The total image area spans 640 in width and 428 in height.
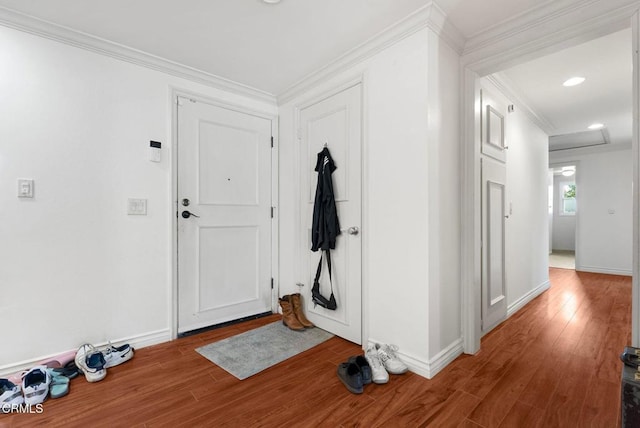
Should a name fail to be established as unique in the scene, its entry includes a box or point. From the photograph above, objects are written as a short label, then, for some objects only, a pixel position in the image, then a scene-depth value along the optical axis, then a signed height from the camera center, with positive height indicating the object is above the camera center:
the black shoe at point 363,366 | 1.78 -0.92
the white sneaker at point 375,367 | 1.78 -0.94
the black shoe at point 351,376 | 1.70 -0.95
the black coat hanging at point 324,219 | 2.49 -0.03
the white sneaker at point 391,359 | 1.88 -0.94
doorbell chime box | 2.36 +0.51
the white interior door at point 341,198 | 2.36 +0.15
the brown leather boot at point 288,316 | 2.66 -0.92
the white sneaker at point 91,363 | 1.85 -0.94
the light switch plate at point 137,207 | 2.28 +0.07
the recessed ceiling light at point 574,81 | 2.79 +1.28
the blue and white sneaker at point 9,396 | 1.57 -0.98
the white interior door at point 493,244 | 2.35 -0.23
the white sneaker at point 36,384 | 1.62 -0.95
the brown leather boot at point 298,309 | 2.71 -0.87
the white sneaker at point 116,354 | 2.03 -0.97
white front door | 2.56 +0.01
